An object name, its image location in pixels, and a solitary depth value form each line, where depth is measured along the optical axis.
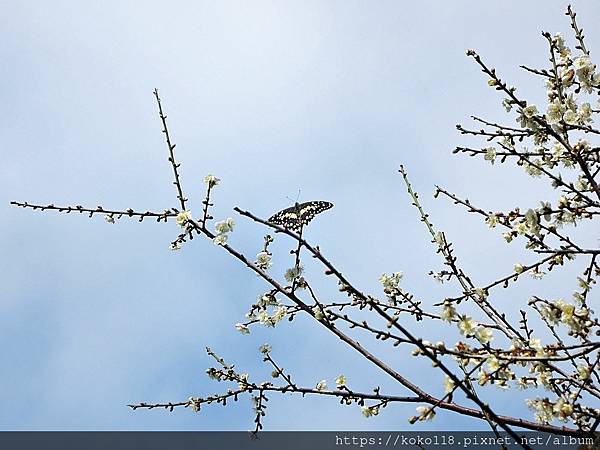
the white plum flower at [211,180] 3.89
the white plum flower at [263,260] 3.87
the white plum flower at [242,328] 4.04
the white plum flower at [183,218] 3.75
